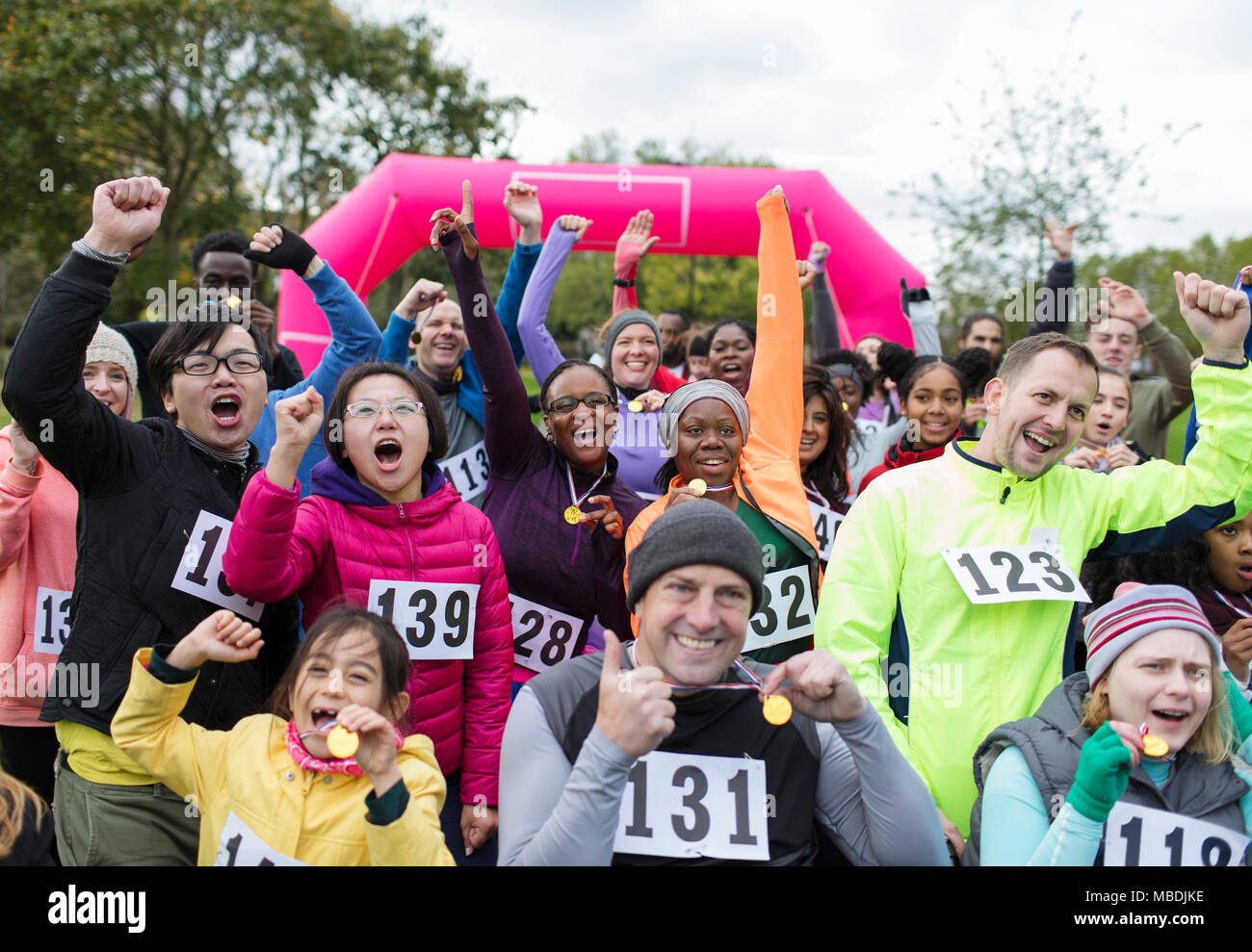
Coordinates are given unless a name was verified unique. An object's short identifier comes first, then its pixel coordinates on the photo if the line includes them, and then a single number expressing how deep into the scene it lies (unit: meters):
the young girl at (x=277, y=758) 2.35
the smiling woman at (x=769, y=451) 3.47
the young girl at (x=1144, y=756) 2.45
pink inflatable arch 7.86
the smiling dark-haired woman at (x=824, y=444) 4.55
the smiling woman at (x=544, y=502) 3.60
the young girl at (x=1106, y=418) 4.80
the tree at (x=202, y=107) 14.86
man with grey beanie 2.26
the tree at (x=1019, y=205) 13.95
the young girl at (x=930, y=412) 4.85
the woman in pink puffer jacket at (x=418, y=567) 3.01
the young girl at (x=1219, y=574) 3.51
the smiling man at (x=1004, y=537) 2.80
